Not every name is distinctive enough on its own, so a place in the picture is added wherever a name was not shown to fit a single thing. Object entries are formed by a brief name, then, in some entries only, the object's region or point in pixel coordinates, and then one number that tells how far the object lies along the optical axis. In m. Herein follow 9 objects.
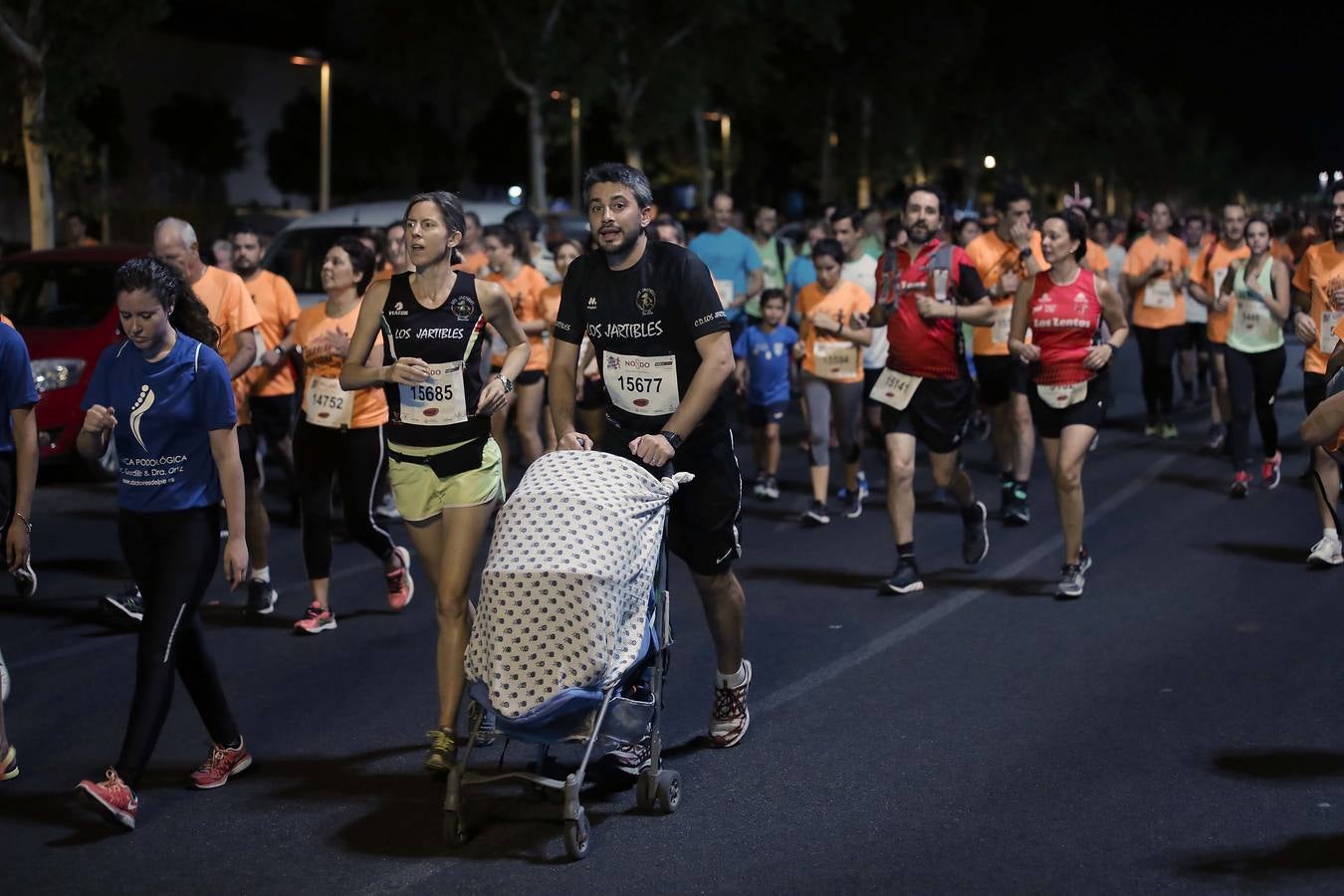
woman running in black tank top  6.48
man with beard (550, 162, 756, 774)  6.27
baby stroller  5.44
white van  15.99
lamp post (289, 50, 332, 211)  41.62
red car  13.49
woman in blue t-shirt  5.99
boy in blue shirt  12.86
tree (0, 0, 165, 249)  25.81
